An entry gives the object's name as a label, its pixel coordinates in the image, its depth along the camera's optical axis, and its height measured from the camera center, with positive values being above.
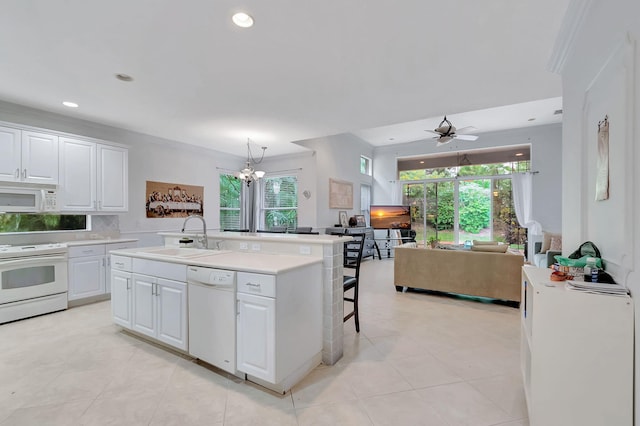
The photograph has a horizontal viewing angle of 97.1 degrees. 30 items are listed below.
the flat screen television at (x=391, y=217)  7.82 -0.16
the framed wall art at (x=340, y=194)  7.03 +0.44
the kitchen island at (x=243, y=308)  1.96 -0.77
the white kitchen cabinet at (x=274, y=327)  1.93 -0.83
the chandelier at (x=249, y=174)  4.76 +0.63
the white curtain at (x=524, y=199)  7.00 +0.31
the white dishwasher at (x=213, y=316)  2.12 -0.82
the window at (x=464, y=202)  7.43 +0.25
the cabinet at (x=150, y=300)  2.41 -0.83
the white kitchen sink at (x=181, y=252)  2.82 -0.43
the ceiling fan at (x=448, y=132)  5.36 +1.53
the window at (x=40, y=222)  3.75 -0.16
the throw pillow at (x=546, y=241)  5.38 -0.59
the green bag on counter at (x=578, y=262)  1.64 -0.30
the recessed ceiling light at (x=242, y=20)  1.98 +1.38
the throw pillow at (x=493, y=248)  4.07 -0.54
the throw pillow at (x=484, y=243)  4.32 -0.50
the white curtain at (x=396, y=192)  8.77 +0.59
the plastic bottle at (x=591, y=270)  1.49 -0.32
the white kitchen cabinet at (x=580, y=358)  1.28 -0.69
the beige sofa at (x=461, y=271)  3.84 -0.89
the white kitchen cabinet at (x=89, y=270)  3.81 -0.82
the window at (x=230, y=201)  6.65 +0.24
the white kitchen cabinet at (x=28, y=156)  3.45 +0.70
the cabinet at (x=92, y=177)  3.93 +0.51
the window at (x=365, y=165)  8.71 +1.45
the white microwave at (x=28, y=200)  3.51 +0.15
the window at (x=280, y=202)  6.88 +0.24
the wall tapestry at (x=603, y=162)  1.63 +0.29
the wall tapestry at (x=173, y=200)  5.15 +0.22
